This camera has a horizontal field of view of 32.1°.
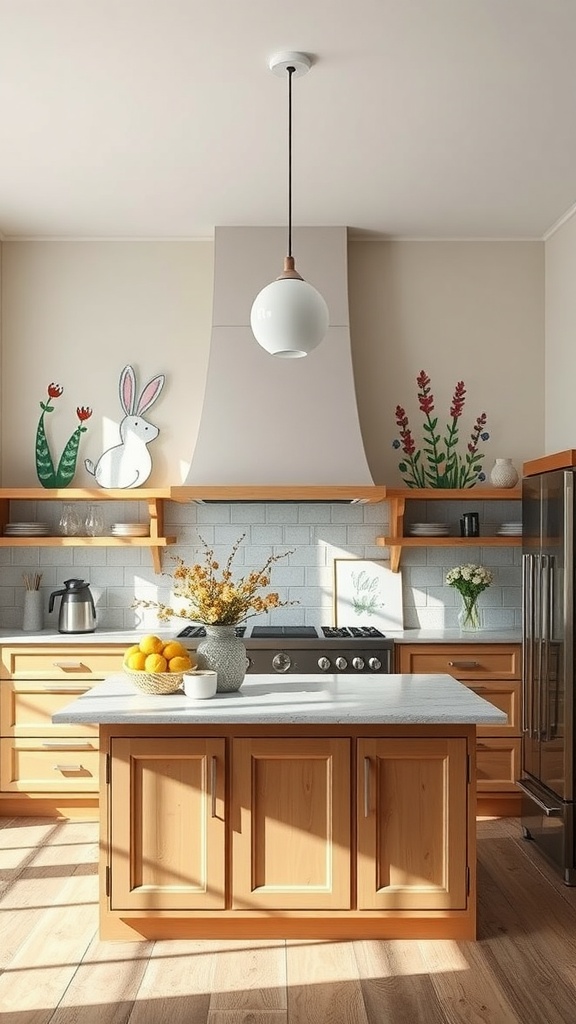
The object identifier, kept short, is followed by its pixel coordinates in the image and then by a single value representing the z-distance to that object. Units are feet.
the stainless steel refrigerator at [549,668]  14.10
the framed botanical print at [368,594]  18.49
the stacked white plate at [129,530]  17.97
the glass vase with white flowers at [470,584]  17.69
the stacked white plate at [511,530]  17.97
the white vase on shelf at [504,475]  17.97
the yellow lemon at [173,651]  11.91
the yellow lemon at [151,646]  11.91
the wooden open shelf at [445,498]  17.56
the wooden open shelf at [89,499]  17.58
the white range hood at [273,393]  17.49
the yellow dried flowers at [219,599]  12.14
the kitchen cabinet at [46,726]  16.89
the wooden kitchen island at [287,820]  11.46
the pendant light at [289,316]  10.68
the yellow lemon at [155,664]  11.78
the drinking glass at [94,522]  18.07
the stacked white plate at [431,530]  17.94
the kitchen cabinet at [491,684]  17.01
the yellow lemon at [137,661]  11.82
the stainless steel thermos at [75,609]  17.58
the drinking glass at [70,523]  18.01
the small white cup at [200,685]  11.76
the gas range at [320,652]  16.40
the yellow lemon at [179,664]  11.87
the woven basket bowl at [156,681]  11.78
